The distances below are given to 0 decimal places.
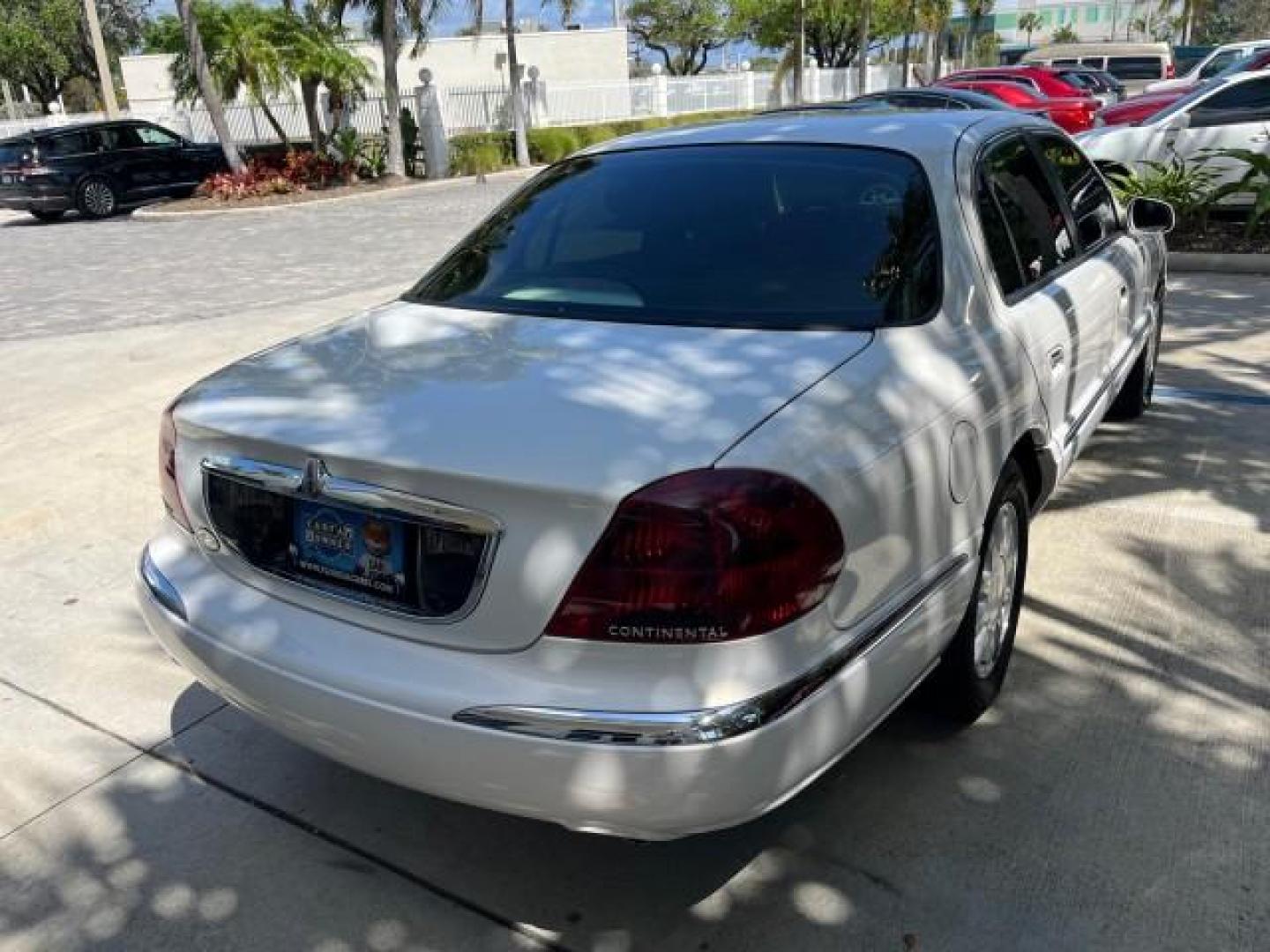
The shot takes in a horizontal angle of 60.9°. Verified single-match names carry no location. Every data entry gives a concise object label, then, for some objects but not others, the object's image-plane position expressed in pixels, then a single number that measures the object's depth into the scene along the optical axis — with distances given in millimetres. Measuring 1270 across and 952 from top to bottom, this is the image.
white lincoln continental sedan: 1984
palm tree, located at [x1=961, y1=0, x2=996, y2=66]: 46031
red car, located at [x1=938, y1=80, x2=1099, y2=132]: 19984
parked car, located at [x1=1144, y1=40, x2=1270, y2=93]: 23325
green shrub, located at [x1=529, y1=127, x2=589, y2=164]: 26578
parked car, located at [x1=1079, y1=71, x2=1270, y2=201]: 10156
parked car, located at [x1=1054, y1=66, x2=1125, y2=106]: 24594
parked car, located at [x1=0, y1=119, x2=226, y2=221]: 18766
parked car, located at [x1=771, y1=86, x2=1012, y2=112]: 12031
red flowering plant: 20125
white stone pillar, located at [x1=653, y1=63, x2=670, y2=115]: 33125
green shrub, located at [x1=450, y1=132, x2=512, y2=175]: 24109
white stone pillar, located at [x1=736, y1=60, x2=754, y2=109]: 36312
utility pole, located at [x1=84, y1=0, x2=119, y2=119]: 24328
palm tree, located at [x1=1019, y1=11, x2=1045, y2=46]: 80438
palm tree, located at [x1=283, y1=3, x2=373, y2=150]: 20484
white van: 31969
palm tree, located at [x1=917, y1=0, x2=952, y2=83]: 37812
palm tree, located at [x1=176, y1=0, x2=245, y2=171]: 18469
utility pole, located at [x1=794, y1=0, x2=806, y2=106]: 32219
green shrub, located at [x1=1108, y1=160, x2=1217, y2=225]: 9688
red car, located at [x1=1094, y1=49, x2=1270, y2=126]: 14695
